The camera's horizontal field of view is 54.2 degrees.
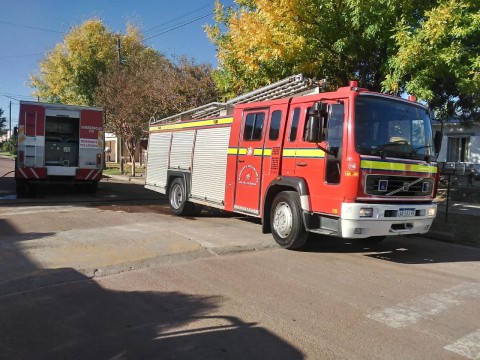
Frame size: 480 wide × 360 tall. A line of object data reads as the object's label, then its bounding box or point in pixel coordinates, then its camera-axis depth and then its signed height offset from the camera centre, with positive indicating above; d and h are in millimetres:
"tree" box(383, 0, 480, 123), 8891 +2430
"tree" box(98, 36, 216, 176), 21578 +3070
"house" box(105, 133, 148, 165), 37125 +119
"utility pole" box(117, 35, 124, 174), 27753 +5262
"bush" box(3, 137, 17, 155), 80575 -288
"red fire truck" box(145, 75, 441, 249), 7012 +68
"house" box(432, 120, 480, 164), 27359 +1908
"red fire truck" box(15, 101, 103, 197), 14234 +111
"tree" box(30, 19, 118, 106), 32156 +6376
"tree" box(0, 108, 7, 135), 96025 +5254
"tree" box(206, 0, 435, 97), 9914 +2912
